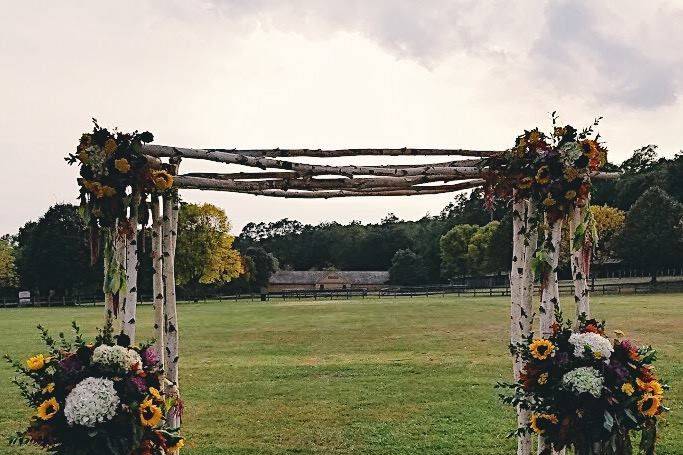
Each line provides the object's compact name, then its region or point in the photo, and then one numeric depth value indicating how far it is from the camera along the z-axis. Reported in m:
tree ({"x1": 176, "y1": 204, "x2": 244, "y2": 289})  43.41
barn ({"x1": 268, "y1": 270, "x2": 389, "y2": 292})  69.12
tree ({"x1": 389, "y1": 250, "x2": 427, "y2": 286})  65.06
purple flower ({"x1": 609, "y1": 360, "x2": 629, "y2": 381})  3.93
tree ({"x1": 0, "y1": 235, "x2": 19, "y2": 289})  50.62
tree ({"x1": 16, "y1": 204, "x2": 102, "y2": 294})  46.69
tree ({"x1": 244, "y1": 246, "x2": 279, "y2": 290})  60.66
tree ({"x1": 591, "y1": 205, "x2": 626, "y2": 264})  49.00
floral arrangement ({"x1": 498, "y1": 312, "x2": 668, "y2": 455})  3.89
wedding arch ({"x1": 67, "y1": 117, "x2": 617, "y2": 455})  4.22
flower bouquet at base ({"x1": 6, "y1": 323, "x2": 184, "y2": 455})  3.67
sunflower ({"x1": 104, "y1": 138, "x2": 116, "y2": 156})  4.11
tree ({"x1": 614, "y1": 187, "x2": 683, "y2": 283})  45.53
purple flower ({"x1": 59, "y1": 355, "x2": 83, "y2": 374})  3.81
